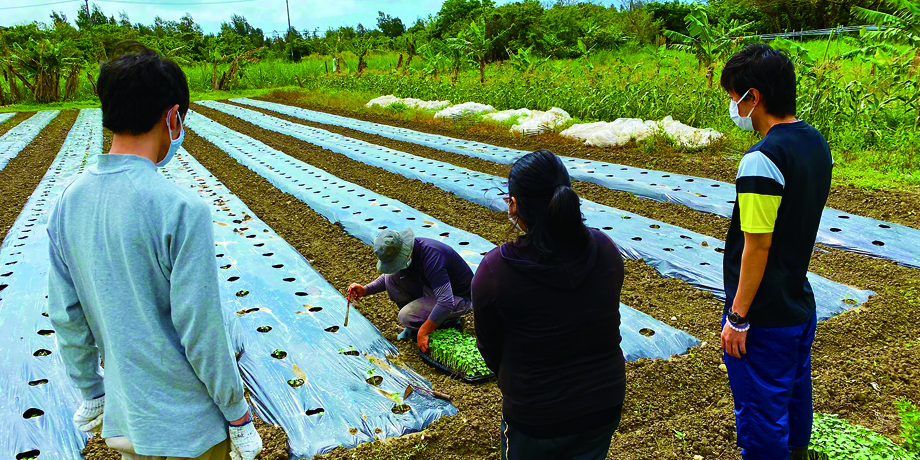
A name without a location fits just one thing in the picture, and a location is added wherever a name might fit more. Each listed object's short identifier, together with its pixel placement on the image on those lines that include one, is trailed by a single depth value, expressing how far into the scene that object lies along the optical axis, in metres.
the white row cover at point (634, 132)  7.15
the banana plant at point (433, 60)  16.92
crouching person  2.78
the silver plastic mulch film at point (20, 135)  9.53
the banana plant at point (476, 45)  14.43
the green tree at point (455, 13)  26.05
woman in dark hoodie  1.30
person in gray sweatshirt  1.20
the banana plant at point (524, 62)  14.12
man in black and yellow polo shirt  1.59
